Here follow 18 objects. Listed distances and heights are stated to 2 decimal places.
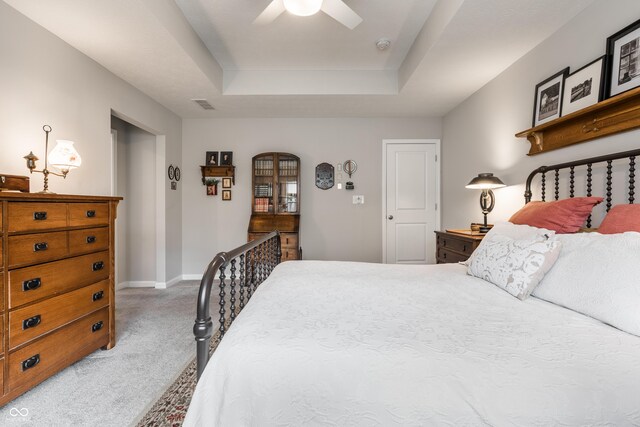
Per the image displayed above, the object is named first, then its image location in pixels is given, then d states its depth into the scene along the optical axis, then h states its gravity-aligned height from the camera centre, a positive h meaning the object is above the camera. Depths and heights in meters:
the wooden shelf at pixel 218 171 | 4.52 +0.51
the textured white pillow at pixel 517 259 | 1.38 -0.26
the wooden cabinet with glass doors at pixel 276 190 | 4.33 +0.21
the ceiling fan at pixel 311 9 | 1.94 +1.30
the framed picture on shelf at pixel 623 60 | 1.74 +0.87
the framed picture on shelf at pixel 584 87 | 1.95 +0.82
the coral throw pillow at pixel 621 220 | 1.41 -0.06
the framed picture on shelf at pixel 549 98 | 2.29 +0.86
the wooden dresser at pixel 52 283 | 1.64 -0.50
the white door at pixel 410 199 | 4.61 +0.10
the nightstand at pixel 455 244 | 2.59 -0.36
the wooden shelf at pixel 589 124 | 1.73 +0.56
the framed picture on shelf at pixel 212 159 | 4.58 +0.69
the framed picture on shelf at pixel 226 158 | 4.57 +0.71
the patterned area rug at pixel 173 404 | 1.56 -1.11
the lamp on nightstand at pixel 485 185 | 2.82 +0.20
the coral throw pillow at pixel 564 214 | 1.76 -0.05
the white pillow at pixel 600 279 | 1.04 -0.28
